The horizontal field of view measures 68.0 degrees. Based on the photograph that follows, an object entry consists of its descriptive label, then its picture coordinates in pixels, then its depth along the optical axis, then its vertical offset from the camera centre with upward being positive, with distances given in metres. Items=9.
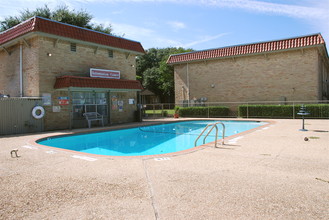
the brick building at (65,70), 12.93 +2.28
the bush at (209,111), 20.36 -0.38
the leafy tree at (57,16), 28.81 +11.39
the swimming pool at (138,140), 9.41 -1.50
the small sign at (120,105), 17.13 +0.18
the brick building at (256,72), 18.00 +2.85
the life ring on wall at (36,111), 12.26 -0.17
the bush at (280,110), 16.31 -0.32
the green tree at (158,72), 37.12 +5.54
